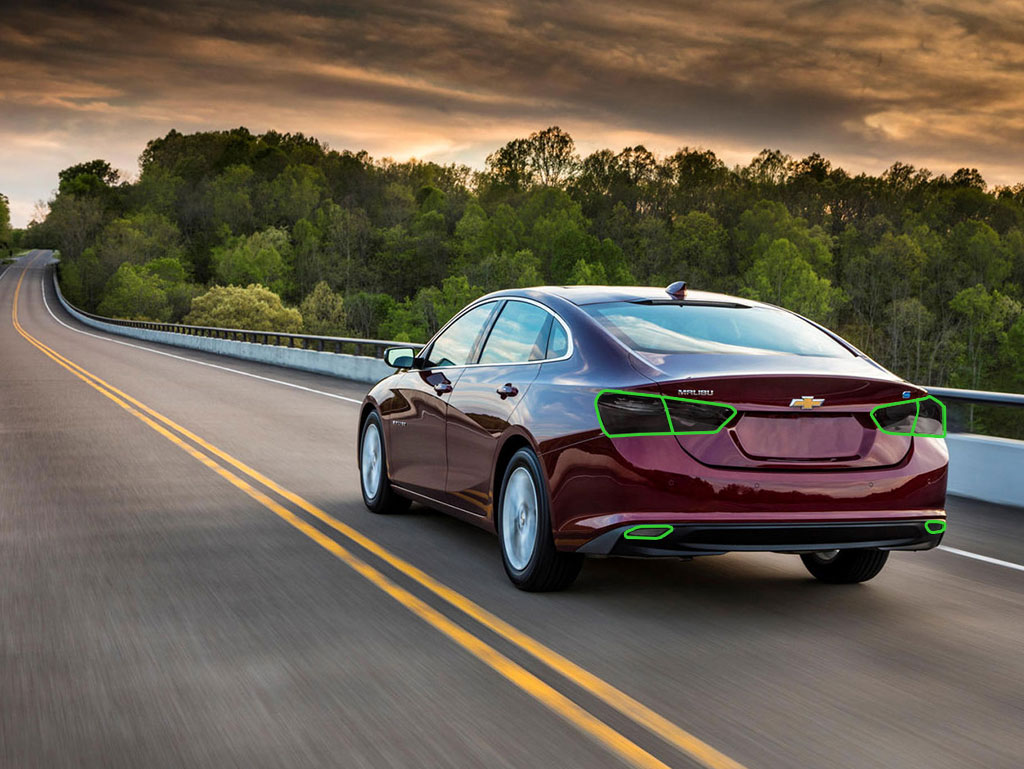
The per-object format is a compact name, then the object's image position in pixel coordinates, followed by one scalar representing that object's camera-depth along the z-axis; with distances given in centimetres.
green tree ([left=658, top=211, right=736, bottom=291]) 11800
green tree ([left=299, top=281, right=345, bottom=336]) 11988
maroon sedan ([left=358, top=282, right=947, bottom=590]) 587
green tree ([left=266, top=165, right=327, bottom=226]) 16238
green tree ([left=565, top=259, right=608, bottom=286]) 11400
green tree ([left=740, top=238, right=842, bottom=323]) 10912
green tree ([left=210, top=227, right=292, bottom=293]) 14288
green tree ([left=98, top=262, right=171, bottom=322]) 13375
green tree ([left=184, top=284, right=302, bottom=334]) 10431
